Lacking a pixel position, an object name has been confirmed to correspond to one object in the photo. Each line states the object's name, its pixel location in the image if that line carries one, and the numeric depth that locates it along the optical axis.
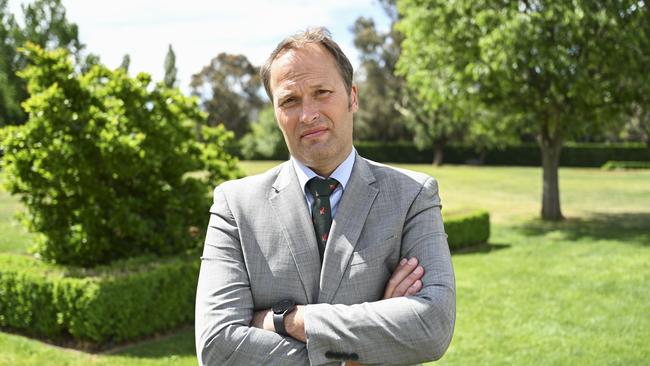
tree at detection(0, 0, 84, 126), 36.16
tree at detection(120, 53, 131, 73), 42.12
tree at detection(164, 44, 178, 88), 57.24
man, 2.53
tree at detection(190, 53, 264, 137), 73.56
